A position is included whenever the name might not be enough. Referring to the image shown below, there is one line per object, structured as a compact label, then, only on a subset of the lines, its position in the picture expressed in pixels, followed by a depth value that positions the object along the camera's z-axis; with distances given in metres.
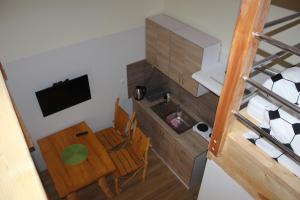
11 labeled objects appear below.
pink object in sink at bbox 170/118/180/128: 3.91
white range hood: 2.91
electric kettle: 4.18
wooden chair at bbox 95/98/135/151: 3.96
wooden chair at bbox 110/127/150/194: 3.53
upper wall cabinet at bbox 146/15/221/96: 3.10
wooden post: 1.03
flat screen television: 3.37
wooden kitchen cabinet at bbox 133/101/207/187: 3.51
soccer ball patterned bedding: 1.19
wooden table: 3.07
